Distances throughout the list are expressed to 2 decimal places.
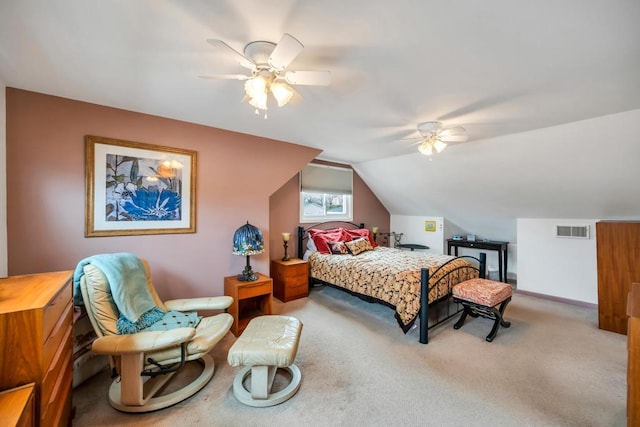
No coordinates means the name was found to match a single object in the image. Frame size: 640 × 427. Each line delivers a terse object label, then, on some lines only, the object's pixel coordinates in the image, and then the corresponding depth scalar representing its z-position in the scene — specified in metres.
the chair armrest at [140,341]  1.72
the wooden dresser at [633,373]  1.25
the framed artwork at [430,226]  5.65
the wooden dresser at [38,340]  1.04
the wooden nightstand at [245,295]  2.93
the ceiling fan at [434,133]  2.82
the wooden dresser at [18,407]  0.87
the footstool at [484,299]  2.85
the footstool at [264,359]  1.86
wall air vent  3.85
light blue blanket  1.99
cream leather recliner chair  1.76
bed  2.89
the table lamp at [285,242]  4.17
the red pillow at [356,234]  4.80
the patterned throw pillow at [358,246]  4.29
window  4.79
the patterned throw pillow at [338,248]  4.26
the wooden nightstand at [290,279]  3.96
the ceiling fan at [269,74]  1.48
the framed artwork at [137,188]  2.44
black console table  4.77
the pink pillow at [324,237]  4.41
